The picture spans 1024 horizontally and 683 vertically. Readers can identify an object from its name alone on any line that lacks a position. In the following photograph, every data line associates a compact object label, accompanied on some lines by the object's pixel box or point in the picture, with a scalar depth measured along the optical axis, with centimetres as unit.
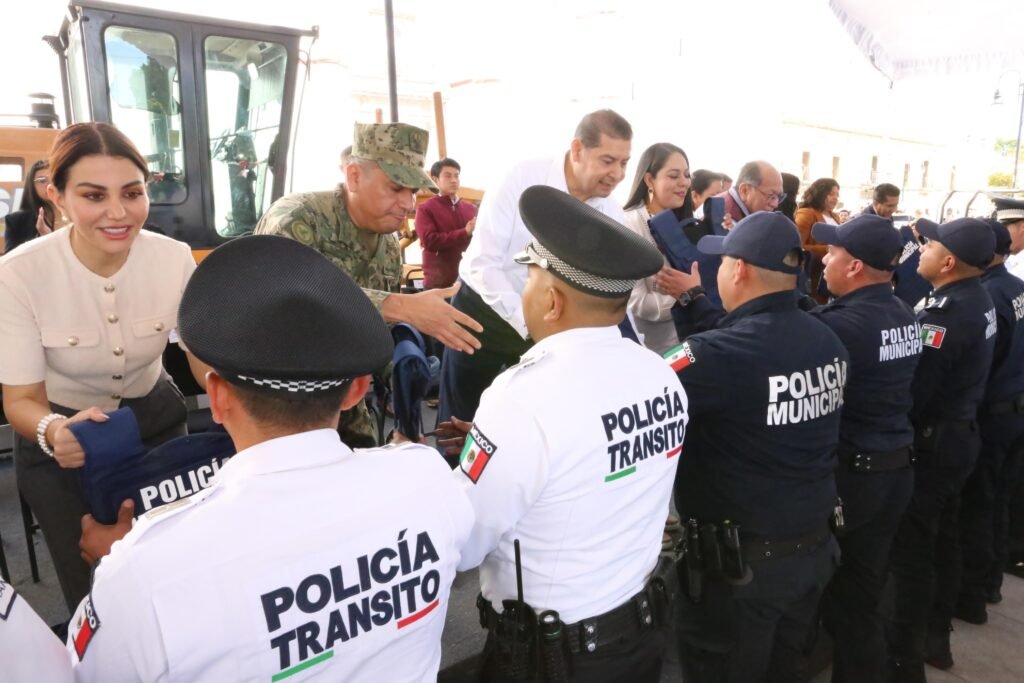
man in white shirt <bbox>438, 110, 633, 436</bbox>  273
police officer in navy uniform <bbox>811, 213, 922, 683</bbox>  248
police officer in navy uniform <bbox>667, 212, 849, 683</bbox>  200
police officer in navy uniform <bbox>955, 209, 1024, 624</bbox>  334
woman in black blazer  364
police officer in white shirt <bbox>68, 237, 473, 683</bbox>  89
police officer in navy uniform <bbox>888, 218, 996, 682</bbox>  285
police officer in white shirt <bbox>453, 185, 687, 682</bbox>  143
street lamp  1614
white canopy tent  475
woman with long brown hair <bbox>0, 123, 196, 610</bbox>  183
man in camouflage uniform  230
